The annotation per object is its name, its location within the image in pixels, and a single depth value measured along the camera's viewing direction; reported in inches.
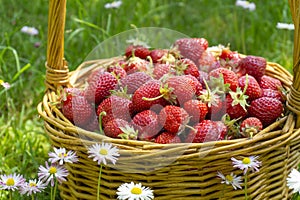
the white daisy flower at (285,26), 46.1
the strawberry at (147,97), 35.9
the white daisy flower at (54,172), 35.0
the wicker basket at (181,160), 33.7
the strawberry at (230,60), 39.4
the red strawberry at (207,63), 39.4
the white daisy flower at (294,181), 33.7
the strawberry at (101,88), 37.2
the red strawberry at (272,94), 37.6
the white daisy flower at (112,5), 50.6
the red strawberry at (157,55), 39.9
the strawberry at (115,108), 36.0
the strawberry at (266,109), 36.4
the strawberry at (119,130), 34.9
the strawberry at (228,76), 37.2
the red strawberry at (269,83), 38.6
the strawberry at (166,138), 34.7
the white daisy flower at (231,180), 34.2
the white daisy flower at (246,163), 33.8
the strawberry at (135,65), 38.8
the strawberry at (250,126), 35.1
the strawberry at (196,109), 35.4
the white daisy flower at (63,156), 34.4
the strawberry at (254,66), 39.0
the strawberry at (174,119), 34.9
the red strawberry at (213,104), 36.0
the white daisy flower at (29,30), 50.4
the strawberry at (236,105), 36.3
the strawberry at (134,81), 37.3
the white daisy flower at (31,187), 35.7
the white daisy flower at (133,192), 33.4
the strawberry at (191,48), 39.9
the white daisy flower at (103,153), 33.4
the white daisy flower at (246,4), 51.4
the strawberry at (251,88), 37.2
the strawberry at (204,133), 34.7
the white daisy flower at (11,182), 35.7
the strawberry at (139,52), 40.5
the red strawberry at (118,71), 38.2
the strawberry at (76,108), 36.2
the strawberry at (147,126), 35.1
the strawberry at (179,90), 35.9
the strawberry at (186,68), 38.0
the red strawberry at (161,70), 38.0
